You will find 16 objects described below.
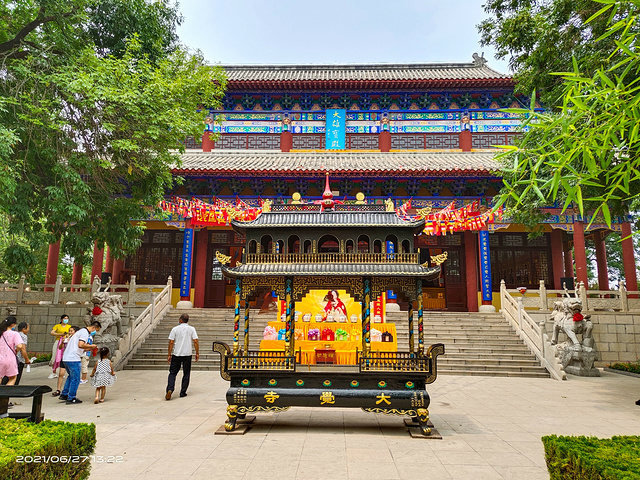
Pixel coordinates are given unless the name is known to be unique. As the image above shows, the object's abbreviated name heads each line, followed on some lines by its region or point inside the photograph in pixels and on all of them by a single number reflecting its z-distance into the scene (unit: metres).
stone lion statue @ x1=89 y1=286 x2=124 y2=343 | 10.56
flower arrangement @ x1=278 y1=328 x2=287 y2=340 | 9.15
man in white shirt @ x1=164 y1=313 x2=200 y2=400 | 7.49
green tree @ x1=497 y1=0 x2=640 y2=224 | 2.46
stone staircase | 10.73
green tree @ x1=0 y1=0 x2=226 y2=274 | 8.16
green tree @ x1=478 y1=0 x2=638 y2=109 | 7.84
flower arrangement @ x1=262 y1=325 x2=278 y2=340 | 8.87
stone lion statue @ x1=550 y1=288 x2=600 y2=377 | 10.52
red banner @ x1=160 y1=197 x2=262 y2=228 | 14.04
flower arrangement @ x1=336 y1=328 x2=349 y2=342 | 8.91
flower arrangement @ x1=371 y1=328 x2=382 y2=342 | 8.86
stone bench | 3.86
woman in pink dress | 6.34
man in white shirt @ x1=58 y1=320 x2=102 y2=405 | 7.14
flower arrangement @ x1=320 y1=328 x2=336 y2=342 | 8.72
